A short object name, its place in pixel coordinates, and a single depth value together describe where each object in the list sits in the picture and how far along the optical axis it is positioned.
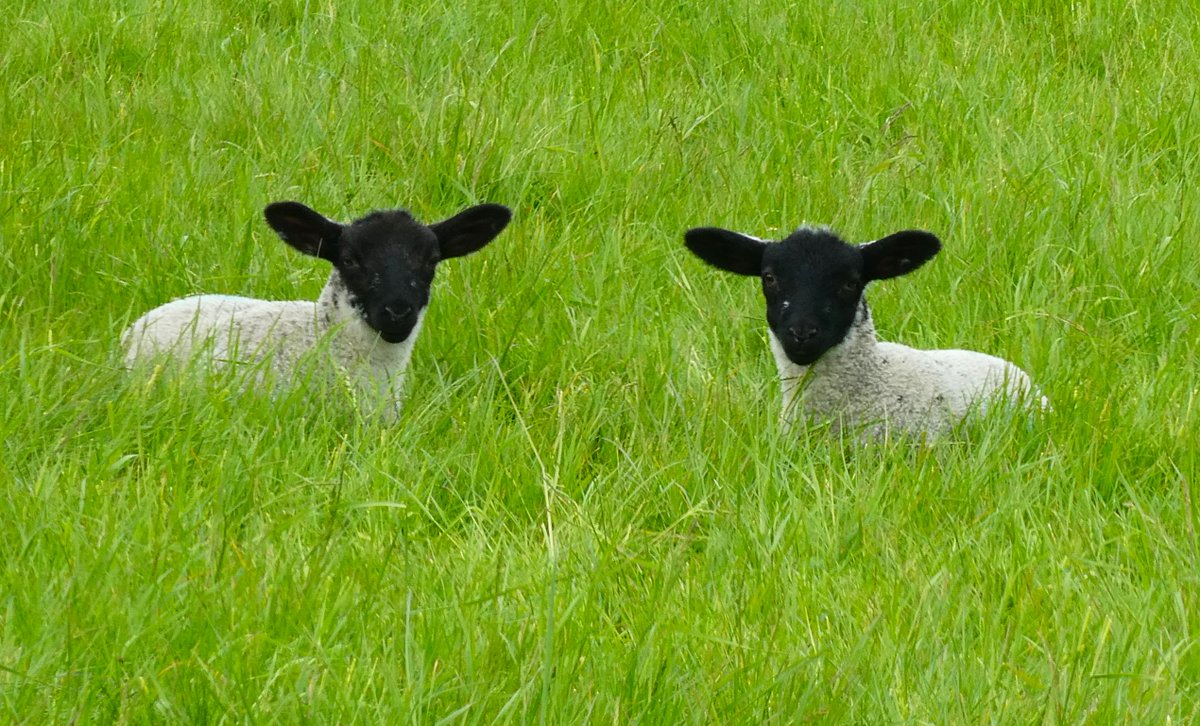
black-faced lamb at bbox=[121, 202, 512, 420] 10.62
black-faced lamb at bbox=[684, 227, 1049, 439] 10.45
